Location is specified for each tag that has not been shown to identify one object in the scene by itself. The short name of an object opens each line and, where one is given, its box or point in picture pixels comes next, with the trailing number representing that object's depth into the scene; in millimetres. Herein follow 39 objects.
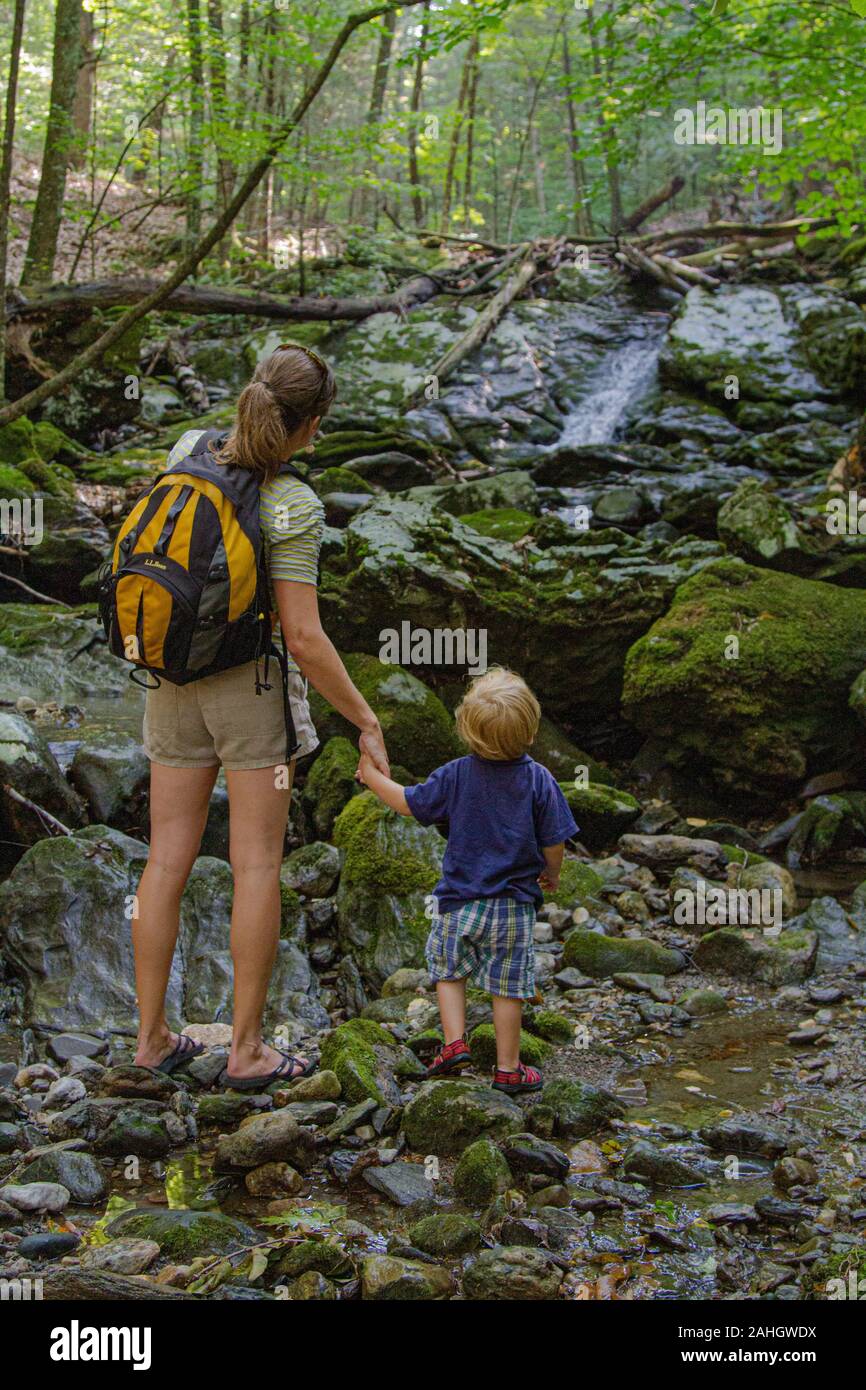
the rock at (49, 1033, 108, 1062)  4262
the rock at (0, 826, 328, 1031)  4797
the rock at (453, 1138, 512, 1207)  3180
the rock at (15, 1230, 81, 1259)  2719
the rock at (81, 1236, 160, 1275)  2650
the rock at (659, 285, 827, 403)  14234
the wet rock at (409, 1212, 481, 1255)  2840
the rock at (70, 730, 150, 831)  6359
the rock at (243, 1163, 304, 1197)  3143
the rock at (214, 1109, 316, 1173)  3209
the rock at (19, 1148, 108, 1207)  3061
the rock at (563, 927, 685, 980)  5395
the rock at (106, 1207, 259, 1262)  2746
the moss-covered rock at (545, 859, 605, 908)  6184
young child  3916
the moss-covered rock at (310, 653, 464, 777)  7402
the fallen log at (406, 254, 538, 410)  15031
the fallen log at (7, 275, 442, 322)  13102
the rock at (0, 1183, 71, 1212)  2961
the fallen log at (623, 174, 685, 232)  24625
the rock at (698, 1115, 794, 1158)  3551
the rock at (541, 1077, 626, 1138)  3691
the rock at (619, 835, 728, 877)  6832
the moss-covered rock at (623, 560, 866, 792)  7727
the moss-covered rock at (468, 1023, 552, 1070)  4199
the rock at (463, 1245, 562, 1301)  2600
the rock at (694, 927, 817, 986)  5344
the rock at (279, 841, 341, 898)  6109
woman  3354
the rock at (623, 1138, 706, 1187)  3350
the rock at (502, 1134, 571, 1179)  3299
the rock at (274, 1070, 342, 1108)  3674
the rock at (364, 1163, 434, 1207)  3158
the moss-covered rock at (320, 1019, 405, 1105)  3734
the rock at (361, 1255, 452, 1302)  2607
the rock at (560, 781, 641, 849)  7305
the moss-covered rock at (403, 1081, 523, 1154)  3516
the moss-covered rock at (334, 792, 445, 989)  5430
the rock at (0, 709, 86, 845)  5875
